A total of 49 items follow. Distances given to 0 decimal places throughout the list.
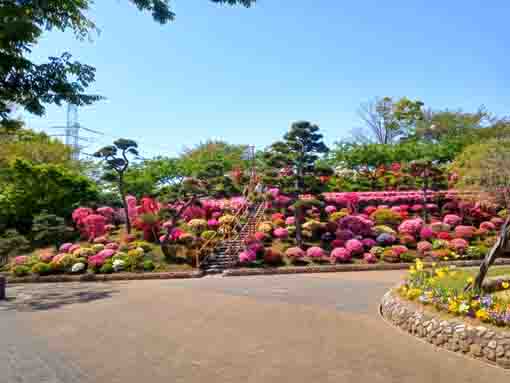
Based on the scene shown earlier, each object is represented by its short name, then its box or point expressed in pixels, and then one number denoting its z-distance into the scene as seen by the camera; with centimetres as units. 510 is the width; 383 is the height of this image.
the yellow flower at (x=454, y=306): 610
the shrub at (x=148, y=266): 1561
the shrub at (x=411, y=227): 1856
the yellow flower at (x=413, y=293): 726
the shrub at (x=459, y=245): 1642
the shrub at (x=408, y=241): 1773
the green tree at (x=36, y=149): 2509
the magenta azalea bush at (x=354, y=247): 1634
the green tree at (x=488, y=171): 1719
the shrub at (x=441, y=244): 1636
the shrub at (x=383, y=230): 1840
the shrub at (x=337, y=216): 2011
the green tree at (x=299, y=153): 1777
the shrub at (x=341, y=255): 1578
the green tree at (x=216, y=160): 2798
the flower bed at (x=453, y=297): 566
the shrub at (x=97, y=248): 1767
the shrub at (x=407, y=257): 1588
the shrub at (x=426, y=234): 1806
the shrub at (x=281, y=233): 1834
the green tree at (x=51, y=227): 1803
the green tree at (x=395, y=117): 3716
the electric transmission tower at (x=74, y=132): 3557
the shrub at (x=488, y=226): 1918
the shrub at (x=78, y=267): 1585
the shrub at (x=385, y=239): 1753
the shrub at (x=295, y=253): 1609
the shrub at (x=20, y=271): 1605
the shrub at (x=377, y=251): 1623
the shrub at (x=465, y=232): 1819
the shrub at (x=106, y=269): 1561
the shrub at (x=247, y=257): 1563
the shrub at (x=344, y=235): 1761
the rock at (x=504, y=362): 512
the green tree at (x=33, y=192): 2162
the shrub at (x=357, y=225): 1844
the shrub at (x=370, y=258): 1582
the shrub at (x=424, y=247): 1662
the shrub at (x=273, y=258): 1586
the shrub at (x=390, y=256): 1589
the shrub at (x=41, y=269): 1597
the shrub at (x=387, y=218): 1998
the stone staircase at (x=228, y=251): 1576
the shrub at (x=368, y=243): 1731
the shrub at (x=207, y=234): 1814
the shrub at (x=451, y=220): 1998
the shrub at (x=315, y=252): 1611
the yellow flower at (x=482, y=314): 561
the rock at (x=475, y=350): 546
